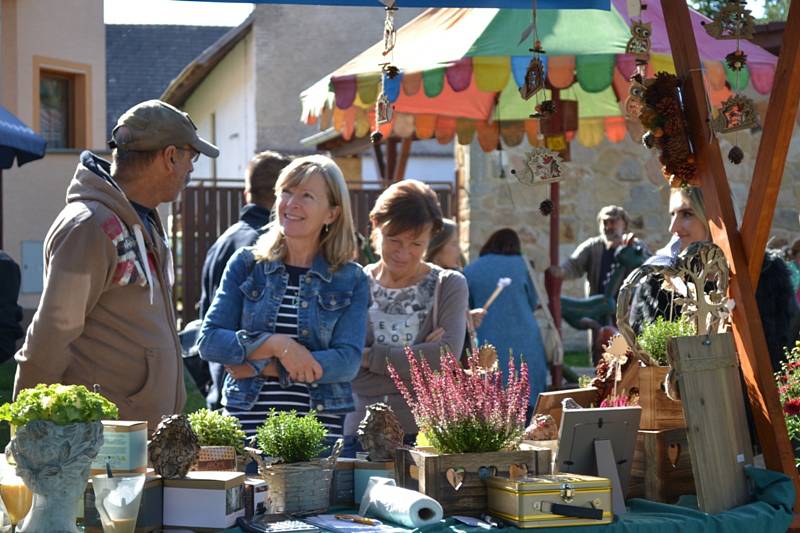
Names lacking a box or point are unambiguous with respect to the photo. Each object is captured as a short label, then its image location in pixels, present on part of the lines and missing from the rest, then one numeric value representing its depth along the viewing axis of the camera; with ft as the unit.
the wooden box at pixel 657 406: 14.80
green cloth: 12.89
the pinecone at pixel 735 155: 16.40
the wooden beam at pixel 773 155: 15.54
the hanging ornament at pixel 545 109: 17.01
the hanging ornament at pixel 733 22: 16.23
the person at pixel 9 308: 24.04
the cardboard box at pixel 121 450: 11.82
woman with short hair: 19.51
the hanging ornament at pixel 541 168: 17.19
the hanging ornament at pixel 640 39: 16.62
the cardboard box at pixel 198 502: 11.98
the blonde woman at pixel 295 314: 16.99
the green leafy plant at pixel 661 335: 15.05
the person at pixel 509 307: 30.08
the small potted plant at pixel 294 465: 12.96
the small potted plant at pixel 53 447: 10.88
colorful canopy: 26.60
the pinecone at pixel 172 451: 12.09
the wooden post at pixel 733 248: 15.28
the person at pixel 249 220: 22.38
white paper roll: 12.32
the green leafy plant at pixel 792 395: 16.14
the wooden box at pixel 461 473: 12.74
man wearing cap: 14.69
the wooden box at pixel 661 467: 14.47
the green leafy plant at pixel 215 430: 13.08
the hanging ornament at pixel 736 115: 15.93
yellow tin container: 12.43
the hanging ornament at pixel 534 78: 17.30
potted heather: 12.79
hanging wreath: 15.86
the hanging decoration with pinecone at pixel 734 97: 15.97
